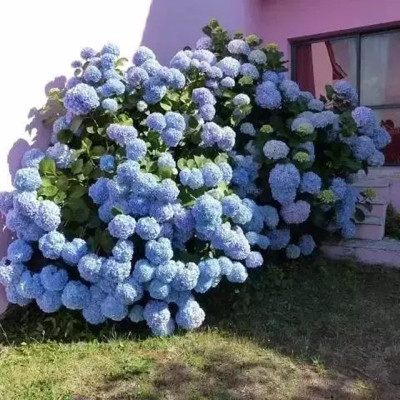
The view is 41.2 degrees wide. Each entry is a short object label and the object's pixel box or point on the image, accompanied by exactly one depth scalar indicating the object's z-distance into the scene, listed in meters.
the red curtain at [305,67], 5.91
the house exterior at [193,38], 3.49
